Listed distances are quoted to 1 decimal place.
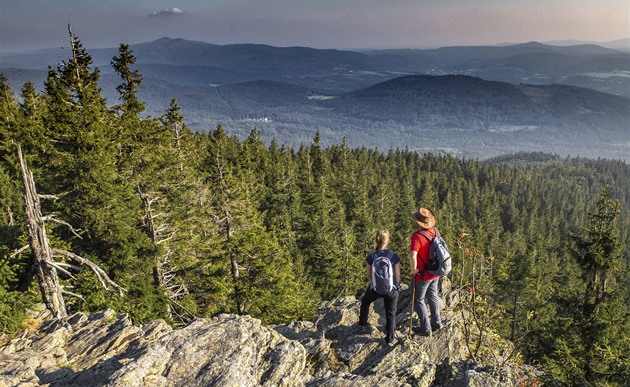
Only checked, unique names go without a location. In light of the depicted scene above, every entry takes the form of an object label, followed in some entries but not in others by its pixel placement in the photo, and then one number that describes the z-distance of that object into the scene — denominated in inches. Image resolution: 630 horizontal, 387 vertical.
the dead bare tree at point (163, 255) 769.6
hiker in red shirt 372.5
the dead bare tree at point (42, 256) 454.6
